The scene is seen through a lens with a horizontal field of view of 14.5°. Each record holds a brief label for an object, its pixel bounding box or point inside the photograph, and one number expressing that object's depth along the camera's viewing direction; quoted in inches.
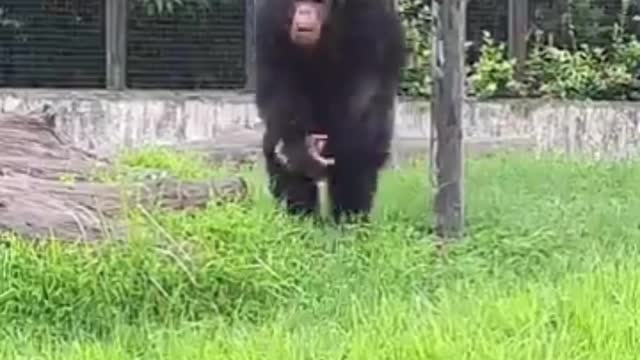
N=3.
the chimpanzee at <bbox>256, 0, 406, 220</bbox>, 393.0
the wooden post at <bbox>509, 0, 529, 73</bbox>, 692.4
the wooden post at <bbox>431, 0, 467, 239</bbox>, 374.8
